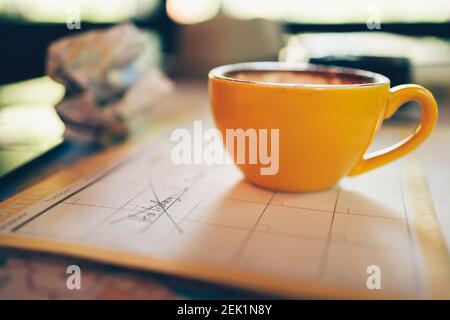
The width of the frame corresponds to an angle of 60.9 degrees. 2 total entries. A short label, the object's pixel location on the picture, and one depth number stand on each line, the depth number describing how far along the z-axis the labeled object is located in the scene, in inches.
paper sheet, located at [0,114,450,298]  9.4
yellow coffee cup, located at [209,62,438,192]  12.7
